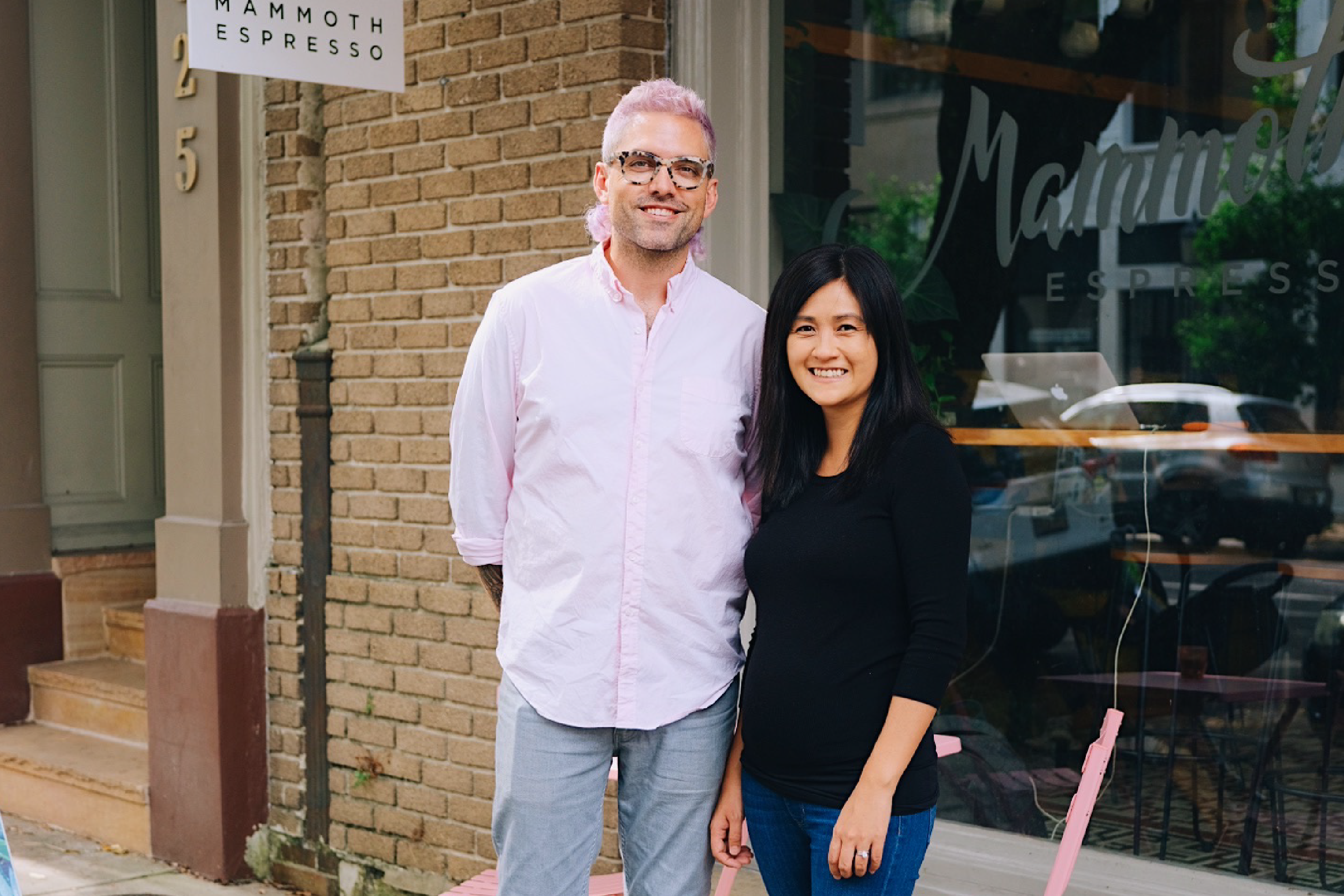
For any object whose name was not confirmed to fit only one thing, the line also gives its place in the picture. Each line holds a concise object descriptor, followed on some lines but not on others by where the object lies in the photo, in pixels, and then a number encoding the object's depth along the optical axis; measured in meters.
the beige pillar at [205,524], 5.43
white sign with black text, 3.90
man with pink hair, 2.64
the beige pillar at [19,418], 6.60
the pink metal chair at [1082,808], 3.11
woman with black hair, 2.40
